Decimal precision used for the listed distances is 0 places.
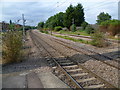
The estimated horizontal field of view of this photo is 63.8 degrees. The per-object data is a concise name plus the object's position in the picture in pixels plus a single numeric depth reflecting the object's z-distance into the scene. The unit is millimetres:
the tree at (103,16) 68325
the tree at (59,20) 64192
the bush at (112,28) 17892
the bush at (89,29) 24757
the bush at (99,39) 9910
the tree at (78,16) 50636
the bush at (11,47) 5948
